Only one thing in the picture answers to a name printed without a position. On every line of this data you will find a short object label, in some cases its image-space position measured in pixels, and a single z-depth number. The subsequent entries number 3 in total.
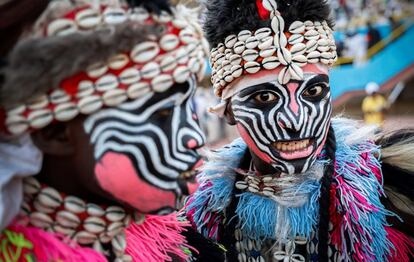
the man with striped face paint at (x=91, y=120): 1.19
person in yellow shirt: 9.20
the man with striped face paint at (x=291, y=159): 2.03
